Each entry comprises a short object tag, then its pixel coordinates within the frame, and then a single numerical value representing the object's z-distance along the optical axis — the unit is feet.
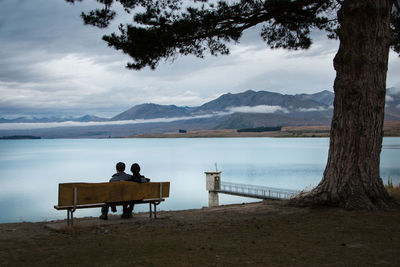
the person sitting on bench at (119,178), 27.71
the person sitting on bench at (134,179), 27.76
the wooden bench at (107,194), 24.53
